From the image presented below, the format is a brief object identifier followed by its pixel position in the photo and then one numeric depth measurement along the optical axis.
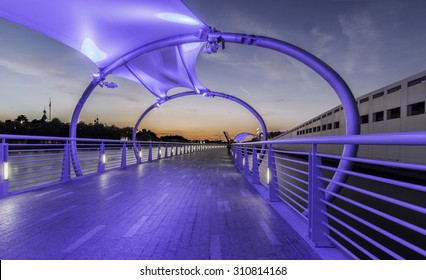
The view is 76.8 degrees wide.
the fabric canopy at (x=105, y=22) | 9.35
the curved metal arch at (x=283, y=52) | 7.47
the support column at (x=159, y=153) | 19.20
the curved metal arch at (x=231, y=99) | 22.08
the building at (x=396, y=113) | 20.30
